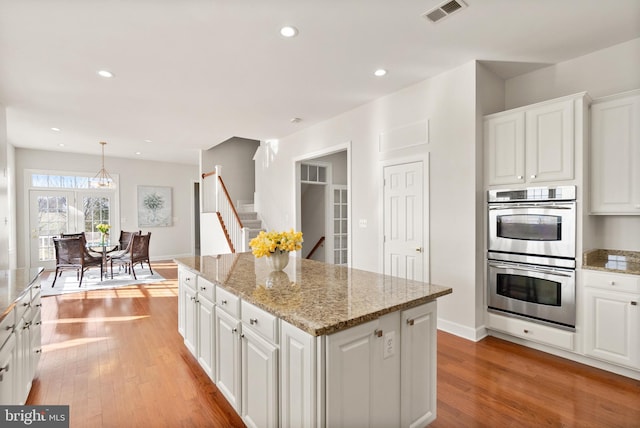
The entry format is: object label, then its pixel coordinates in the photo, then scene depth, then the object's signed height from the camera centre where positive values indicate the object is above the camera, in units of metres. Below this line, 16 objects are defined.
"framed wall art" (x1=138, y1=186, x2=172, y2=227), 8.96 +0.17
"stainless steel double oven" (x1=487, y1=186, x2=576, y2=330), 2.85 -0.43
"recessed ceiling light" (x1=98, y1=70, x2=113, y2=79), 3.38 +1.53
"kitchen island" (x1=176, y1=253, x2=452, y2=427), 1.41 -0.72
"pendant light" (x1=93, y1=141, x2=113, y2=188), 8.27 +0.94
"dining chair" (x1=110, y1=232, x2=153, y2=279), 6.51 -0.86
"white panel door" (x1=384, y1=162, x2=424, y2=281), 3.86 -0.13
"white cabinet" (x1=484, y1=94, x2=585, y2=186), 2.84 +0.66
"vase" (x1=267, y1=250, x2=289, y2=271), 2.46 -0.39
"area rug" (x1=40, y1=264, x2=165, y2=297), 5.70 -1.40
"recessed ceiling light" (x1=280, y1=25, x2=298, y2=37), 2.66 +1.56
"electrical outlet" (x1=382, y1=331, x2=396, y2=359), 1.64 -0.71
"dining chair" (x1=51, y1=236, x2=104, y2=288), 5.91 -0.82
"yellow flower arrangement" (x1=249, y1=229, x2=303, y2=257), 2.39 -0.25
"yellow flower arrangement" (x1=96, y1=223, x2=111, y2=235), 6.62 -0.34
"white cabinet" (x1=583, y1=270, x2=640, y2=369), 2.51 -0.91
